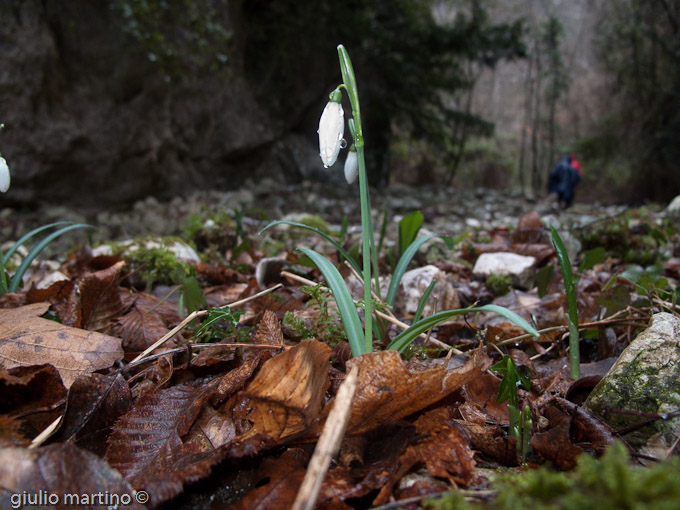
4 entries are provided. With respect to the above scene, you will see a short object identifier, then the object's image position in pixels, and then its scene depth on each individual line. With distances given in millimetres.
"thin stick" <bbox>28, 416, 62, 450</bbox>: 130
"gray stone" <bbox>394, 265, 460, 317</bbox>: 264
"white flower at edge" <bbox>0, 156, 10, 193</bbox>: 213
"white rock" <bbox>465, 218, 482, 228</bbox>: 938
